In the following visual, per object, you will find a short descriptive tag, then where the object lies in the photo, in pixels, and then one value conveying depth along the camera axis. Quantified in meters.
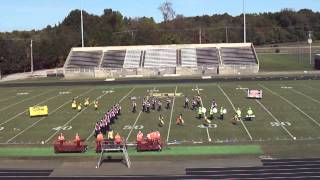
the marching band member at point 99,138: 25.45
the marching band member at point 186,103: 39.19
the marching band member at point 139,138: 26.30
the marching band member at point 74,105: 39.78
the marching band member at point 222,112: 34.44
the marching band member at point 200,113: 35.06
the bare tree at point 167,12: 174.50
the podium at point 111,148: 23.57
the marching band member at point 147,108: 37.76
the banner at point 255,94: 42.31
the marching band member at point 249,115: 33.56
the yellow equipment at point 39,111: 37.09
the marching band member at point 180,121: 33.28
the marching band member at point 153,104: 38.95
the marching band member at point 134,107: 37.89
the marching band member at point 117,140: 24.02
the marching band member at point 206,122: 32.88
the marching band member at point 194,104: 38.65
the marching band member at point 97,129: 29.91
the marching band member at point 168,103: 39.27
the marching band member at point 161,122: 32.90
